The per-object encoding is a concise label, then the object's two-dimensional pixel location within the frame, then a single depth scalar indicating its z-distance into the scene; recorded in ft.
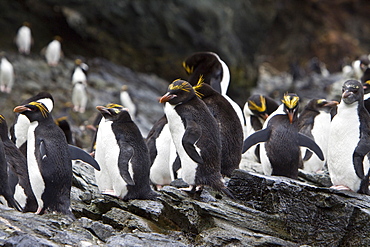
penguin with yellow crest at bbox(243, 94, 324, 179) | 45.57
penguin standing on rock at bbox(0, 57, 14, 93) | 109.01
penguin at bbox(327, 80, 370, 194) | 40.09
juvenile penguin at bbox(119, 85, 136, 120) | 109.97
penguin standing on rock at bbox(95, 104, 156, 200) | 38.86
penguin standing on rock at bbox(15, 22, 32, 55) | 124.57
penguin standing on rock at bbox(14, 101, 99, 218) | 37.06
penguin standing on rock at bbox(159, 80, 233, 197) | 38.15
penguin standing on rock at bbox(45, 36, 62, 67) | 123.34
